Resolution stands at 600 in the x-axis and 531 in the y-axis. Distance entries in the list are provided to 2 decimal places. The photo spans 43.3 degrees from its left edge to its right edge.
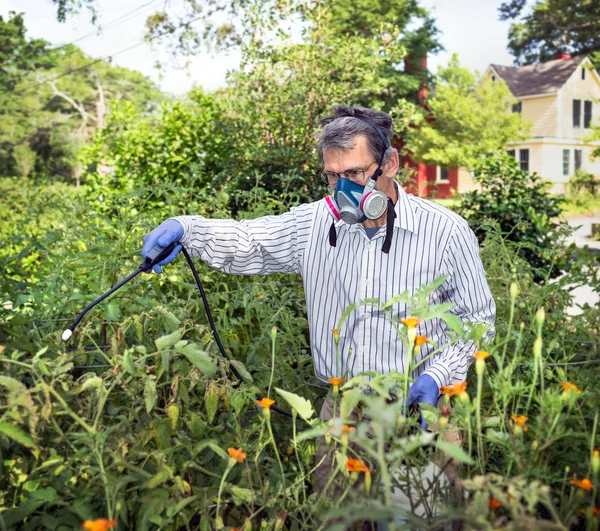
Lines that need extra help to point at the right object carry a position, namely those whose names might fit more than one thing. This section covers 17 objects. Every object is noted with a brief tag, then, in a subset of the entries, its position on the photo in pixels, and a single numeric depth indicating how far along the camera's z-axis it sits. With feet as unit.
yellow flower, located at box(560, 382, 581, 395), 3.85
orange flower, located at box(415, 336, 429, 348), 4.39
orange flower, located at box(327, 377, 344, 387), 4.72
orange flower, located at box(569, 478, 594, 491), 3.56
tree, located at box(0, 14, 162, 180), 111.45
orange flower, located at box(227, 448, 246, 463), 4.16
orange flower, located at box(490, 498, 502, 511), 3.46
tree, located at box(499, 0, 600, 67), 95.50
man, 7.32
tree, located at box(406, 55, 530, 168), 103.71
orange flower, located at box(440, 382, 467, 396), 4.03
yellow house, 128.67
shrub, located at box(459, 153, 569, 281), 21.26
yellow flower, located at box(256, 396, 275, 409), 4.47
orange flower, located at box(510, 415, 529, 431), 3.92
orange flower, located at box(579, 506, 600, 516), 3.49
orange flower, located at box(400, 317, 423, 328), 4.25
